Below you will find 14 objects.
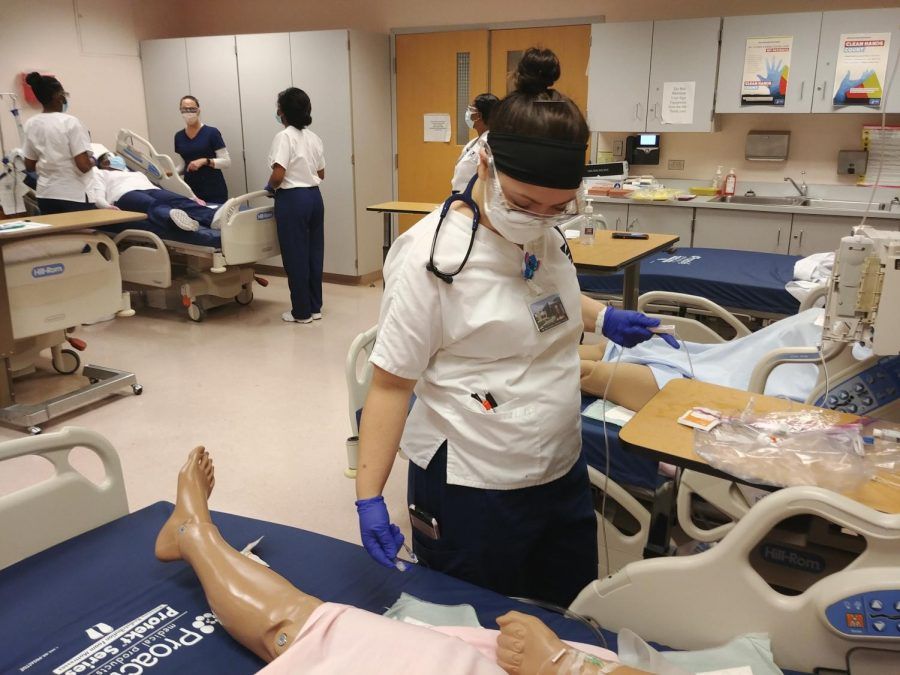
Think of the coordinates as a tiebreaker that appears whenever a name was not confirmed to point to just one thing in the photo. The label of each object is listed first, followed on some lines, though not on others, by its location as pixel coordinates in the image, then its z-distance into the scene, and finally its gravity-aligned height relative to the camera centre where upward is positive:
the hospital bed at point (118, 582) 1.48 -0.99
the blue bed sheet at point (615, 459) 2.19 -0.94
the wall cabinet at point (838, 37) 4.57 +0.63
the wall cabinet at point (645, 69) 5.07 +0.49
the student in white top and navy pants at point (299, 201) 4.88 -0.42
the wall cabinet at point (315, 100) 5.96 +0.33
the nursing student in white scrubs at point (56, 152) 4.35 -0.07
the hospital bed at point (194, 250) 4.98 -0.74
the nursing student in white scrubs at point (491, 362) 1.34 -0.43
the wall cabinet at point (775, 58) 4.75 +0.55
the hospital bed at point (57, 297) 3.38 -0.74
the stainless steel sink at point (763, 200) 5.21 -0.43
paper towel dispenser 5.22 -0.04
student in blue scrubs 5.87 -0.12
